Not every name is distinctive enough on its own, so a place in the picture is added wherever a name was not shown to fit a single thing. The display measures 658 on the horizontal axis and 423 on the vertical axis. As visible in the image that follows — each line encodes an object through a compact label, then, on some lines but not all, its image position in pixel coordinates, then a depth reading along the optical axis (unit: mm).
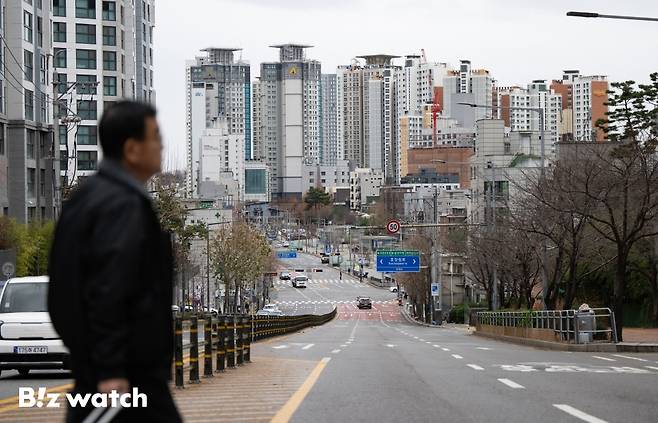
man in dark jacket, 4551
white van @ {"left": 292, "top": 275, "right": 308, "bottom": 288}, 166125
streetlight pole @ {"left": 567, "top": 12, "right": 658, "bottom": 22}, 26516
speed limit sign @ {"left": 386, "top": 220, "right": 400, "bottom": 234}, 61203
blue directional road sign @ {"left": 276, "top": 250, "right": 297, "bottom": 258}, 128738
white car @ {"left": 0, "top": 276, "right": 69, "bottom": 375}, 18641
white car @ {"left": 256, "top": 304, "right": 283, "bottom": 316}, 89688
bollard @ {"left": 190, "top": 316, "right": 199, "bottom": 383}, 17156
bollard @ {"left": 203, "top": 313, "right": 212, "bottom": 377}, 18656
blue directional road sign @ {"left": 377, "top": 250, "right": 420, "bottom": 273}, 87438
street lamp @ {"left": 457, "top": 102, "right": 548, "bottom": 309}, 48325
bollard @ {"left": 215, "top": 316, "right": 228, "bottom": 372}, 20000
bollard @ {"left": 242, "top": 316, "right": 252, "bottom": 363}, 22969
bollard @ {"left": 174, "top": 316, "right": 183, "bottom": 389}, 16109
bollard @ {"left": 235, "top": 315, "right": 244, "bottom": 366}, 22172
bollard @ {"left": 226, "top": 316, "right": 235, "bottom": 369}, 20773
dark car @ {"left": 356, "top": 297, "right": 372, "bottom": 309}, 128375
